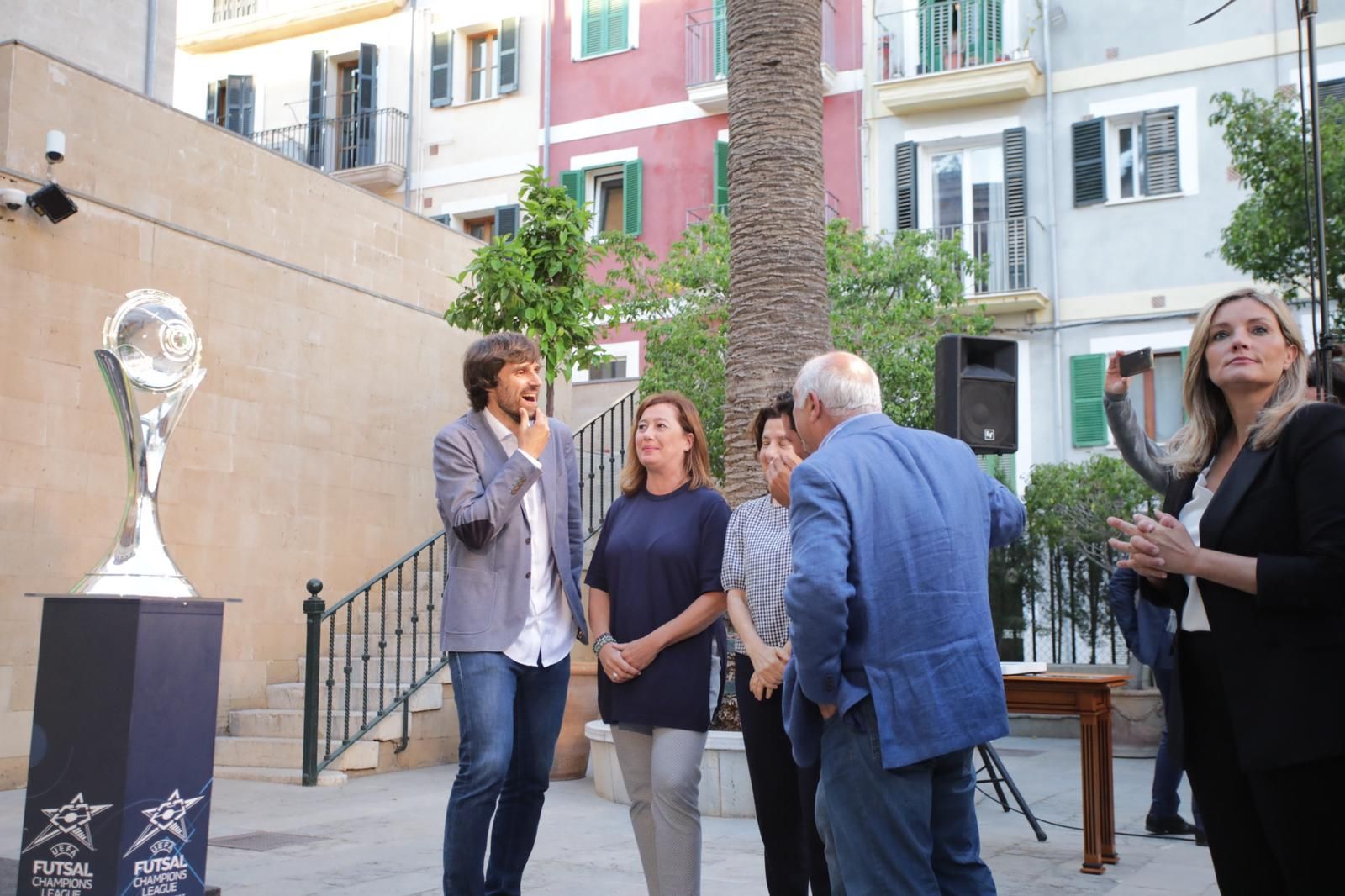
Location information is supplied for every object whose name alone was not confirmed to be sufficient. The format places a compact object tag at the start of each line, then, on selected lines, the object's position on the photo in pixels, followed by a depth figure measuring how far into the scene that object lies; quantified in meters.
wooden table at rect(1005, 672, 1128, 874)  5.80
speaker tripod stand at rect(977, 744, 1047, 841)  6.52
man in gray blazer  4.11
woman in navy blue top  4.11
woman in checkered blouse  4.21
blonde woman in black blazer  2.76
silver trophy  4.00
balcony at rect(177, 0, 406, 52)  23.91
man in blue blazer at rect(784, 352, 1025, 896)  3.03
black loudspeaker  7.29
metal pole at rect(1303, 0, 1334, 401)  3.89
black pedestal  3.72
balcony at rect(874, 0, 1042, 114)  19.36
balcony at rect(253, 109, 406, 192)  23.30
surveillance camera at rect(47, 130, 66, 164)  9.44
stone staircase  9.19
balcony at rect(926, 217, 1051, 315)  18.91
